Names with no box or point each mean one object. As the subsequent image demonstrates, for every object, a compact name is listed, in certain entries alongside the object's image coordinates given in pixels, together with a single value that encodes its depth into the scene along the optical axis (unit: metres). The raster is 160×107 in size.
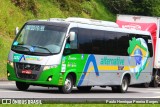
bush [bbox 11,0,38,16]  43.56
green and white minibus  23.20
